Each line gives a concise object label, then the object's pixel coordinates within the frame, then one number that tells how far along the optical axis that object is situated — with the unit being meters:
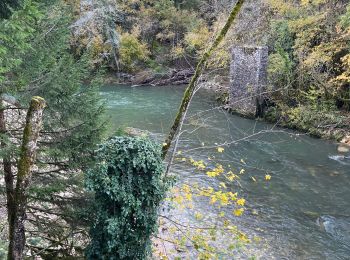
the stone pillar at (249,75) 18.34
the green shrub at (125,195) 4.77
